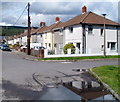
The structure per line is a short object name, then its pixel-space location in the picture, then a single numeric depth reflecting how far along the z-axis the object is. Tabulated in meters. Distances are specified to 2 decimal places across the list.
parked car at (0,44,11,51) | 41.69
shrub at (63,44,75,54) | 24.61
